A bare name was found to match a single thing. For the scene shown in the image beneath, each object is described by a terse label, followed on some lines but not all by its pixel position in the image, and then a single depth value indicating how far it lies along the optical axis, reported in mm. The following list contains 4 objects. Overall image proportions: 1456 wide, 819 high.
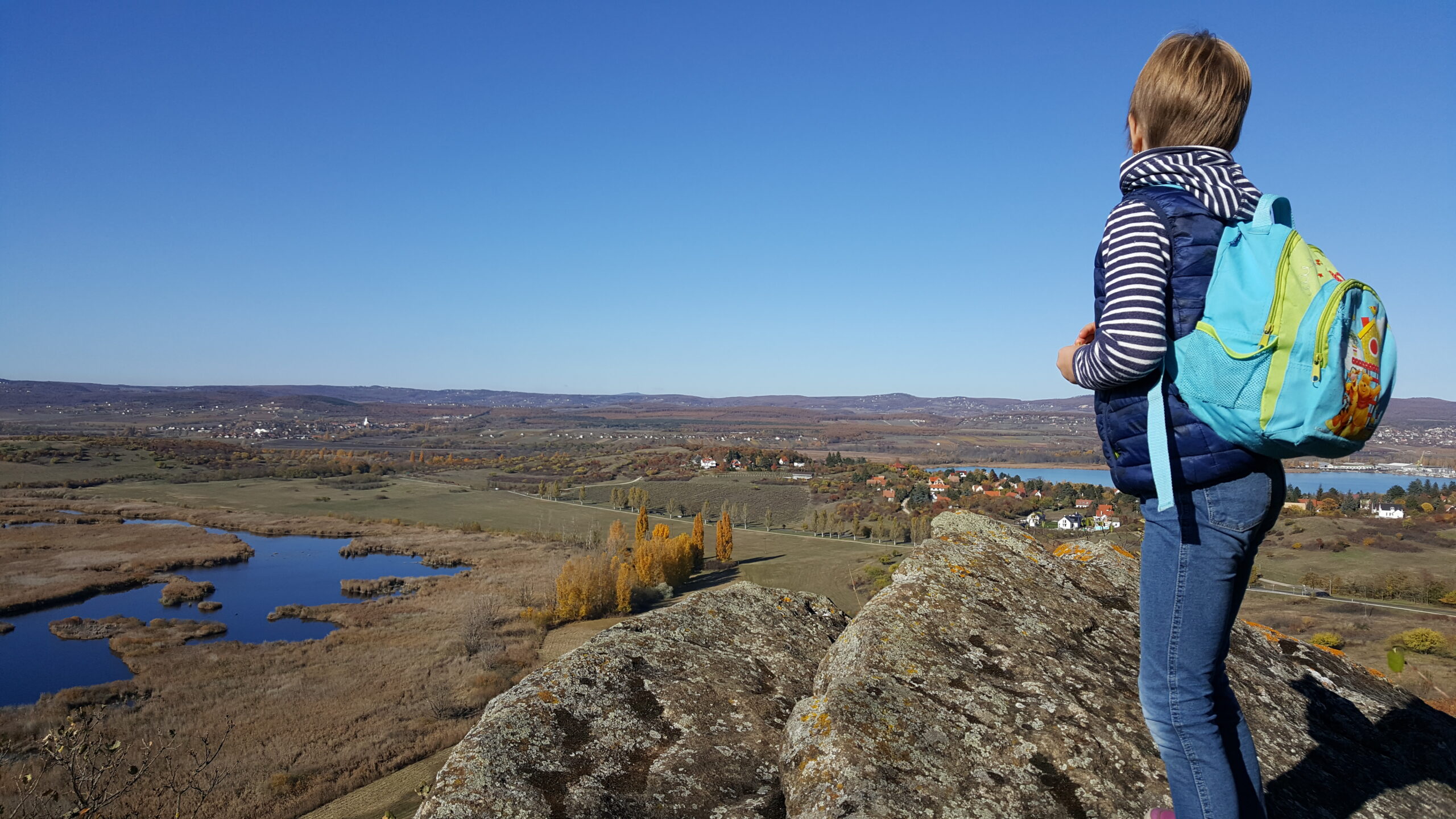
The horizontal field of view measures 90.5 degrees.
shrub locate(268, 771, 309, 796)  24453
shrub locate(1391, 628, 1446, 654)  32625
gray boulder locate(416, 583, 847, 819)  3561
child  2393
